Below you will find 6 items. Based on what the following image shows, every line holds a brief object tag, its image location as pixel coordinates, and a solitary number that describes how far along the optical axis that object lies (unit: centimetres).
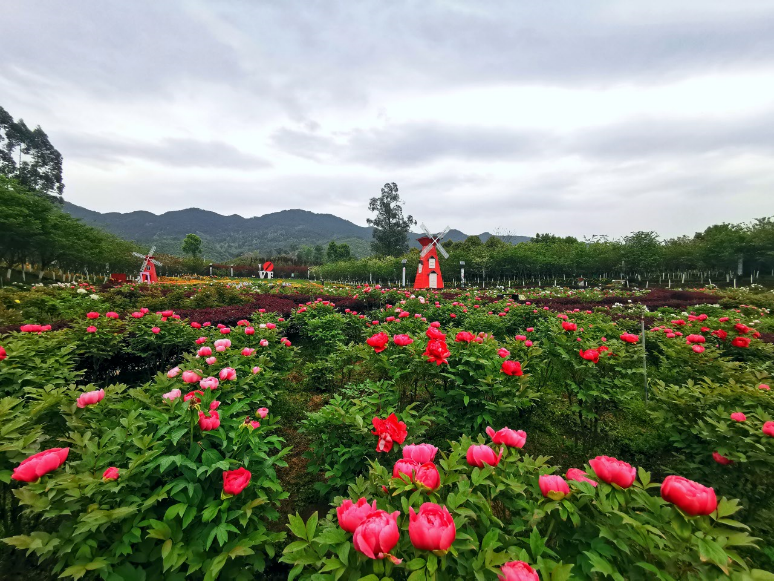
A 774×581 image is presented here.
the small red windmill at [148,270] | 2672
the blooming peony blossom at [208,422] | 186
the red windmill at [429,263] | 2948
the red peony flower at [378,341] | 312
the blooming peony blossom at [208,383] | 216
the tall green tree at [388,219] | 5540
